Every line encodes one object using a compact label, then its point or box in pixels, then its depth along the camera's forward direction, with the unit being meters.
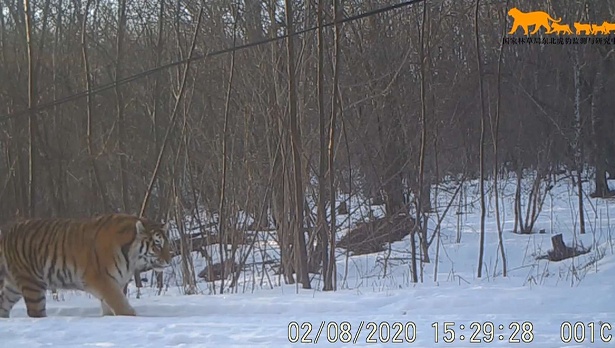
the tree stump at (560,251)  15.99
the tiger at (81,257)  7.85
